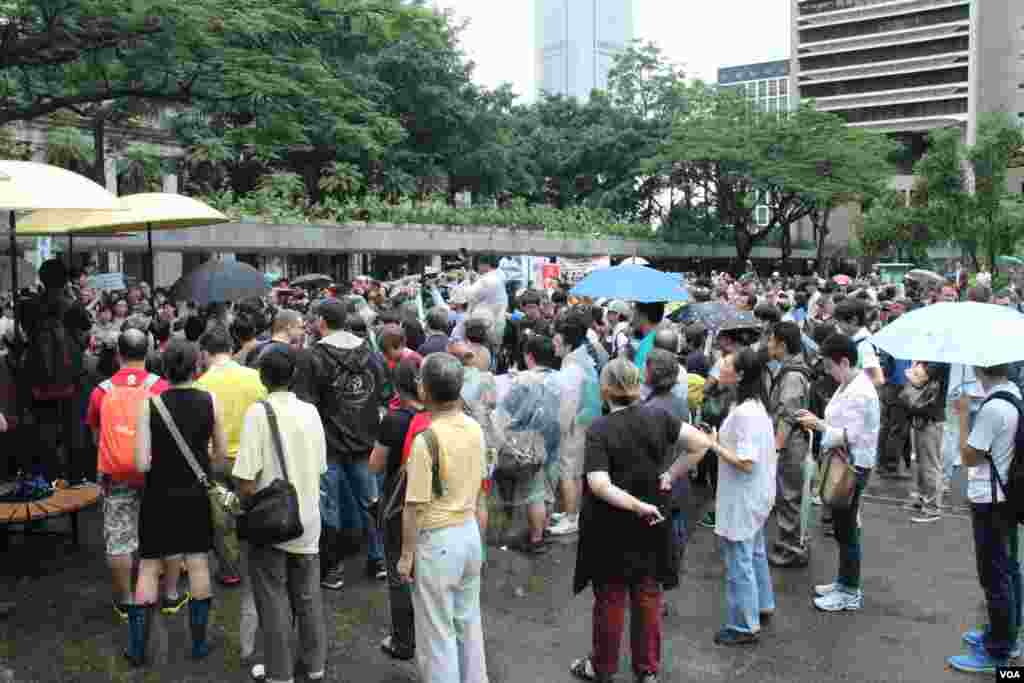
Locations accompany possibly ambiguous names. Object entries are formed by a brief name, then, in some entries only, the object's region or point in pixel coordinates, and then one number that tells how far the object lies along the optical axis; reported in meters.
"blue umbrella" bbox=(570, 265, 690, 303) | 8.68
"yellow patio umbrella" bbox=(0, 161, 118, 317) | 5.61
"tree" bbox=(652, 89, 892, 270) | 40.19
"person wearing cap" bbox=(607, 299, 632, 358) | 9.21
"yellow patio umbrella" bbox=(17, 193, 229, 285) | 7.84
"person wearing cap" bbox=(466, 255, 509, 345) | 9.49
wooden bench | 5.86
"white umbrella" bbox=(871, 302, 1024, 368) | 4.61
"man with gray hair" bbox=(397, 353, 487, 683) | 4.05
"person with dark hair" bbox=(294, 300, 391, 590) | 5.82
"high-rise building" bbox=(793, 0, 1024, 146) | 77.06
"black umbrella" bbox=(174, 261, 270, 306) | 8.14
